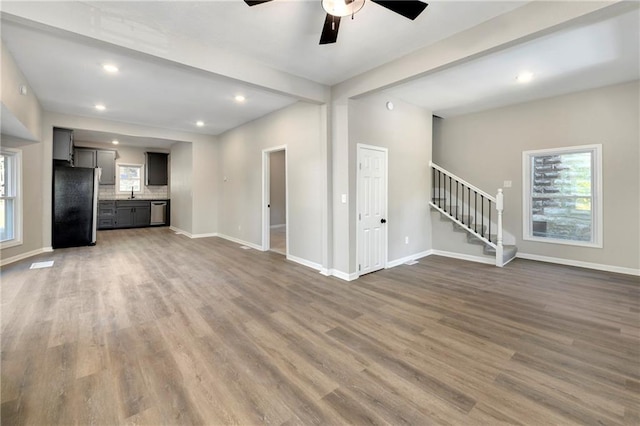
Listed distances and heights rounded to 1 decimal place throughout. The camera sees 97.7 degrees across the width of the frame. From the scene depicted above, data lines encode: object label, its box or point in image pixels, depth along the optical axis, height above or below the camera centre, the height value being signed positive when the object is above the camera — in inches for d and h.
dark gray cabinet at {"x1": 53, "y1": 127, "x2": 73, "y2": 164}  234.5 +59.0
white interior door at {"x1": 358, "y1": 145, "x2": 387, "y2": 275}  168.7 +2.9
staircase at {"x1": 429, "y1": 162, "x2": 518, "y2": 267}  193.6 +2.0
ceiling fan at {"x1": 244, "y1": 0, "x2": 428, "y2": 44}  80.4 +61.0
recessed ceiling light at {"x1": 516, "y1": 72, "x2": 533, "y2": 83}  153.9 +76.5
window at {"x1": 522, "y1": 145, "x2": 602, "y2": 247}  180.5 +11.8
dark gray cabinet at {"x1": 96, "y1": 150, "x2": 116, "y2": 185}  331.0 +58.1
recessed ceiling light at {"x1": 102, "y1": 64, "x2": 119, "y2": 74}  140.8 +74.6
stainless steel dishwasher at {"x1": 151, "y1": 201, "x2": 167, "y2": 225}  385.1 +1.4
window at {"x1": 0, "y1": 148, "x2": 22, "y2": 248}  195.8 +12.1
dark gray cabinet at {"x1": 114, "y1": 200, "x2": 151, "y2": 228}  360.2 -1.2
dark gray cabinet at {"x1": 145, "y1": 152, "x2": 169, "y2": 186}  386.9 +63.0
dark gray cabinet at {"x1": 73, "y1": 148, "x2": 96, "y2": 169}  314.9 +64.0
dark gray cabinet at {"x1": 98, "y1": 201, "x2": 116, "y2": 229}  348.8 -1.1
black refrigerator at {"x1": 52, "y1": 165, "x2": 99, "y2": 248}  237.1 +6.4
